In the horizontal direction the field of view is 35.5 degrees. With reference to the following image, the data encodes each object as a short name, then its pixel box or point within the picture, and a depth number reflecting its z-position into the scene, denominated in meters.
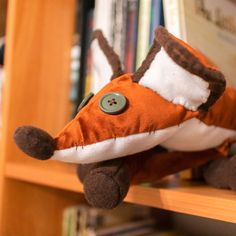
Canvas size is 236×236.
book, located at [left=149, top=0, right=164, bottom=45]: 0.66
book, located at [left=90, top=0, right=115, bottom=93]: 0.59
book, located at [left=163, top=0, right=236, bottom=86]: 0.56
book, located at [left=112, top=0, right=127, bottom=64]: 0.71
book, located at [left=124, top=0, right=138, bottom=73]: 0.69
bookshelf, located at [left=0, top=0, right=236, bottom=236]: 0.70
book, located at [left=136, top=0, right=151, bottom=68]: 0.67
